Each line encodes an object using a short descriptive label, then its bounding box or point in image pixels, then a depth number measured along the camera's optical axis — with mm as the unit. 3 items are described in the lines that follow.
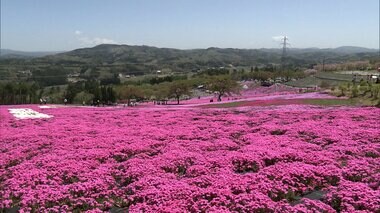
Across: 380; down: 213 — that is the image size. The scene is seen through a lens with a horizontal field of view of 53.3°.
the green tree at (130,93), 148625
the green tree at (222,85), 112194
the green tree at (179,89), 121750
